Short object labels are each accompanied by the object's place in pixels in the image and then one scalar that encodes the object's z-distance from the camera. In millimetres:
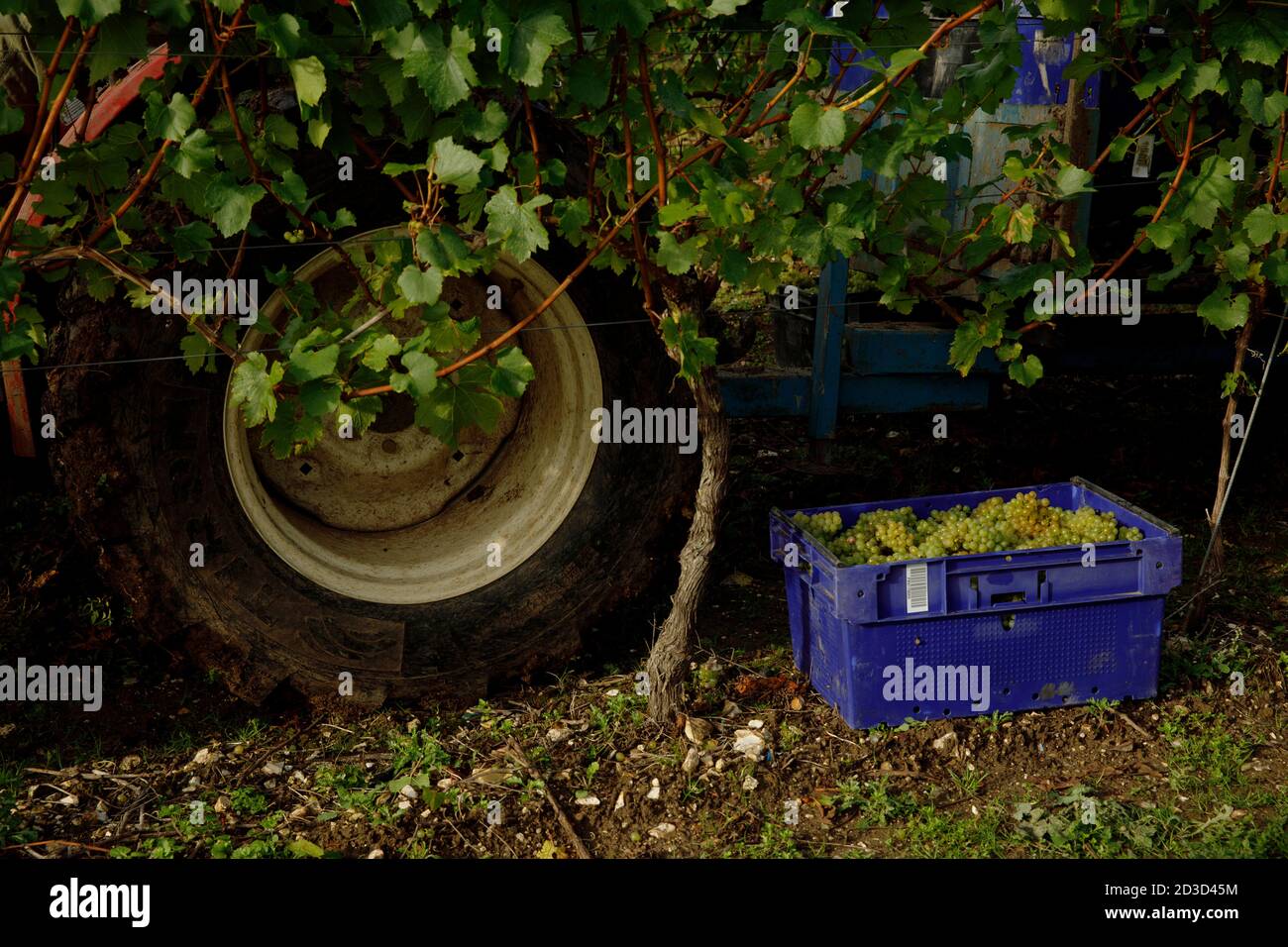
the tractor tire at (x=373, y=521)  3176
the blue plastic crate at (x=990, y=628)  3334
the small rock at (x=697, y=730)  3428
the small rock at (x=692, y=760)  3307
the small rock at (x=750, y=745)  3363
